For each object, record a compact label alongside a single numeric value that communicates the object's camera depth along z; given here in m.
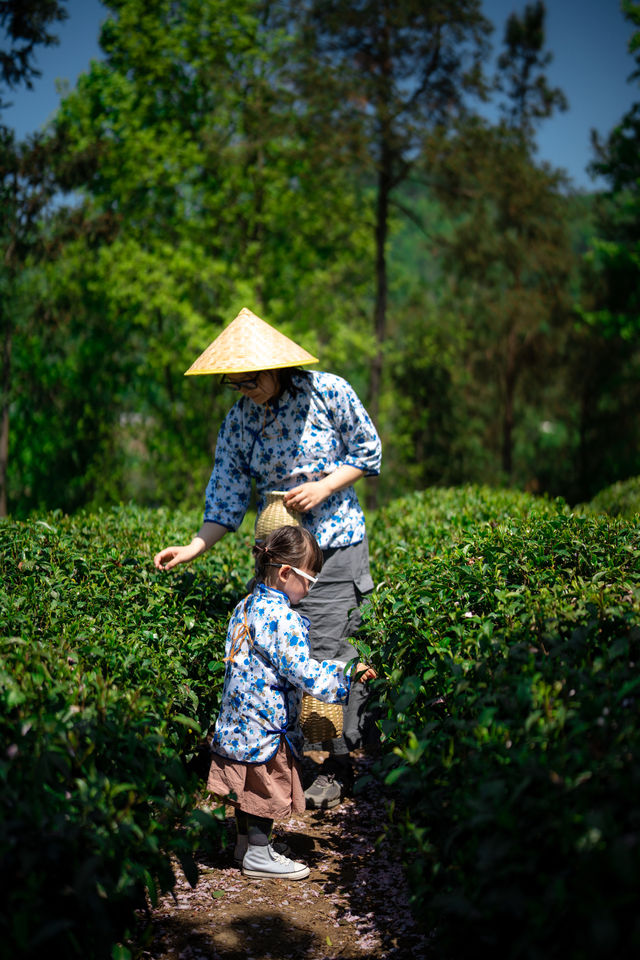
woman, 3.56
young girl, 2.99
